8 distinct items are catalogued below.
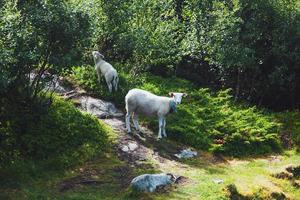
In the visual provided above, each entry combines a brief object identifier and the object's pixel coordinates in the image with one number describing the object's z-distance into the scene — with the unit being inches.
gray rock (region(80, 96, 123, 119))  932.0
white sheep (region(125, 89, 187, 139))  853.2
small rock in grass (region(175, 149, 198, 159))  842.9
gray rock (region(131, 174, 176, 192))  676.1
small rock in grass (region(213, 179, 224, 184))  733.4
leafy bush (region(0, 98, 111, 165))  753.0
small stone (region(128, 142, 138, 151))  816.5
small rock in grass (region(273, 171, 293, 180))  821.2
